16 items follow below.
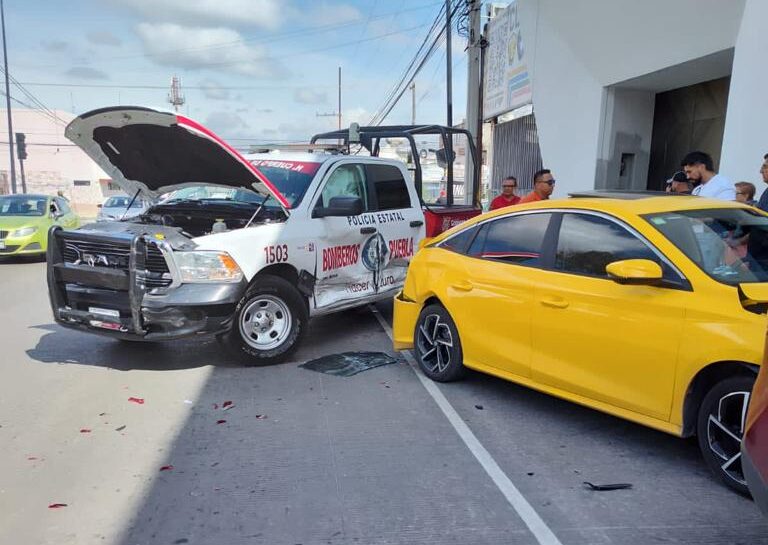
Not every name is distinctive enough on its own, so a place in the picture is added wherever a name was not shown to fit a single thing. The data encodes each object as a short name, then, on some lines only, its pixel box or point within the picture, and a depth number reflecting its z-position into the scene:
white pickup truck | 5.00
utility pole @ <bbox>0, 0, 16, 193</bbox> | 26.34
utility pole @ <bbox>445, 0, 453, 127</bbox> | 18.07
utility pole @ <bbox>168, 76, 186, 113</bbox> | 69.18
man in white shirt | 6.28
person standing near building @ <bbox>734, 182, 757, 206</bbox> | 6.61
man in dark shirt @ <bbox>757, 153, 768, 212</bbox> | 6.04
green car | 12.50
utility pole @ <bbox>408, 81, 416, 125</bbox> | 47.44
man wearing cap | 7.00
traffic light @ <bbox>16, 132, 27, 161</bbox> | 27.38
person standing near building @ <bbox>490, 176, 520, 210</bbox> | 9.36
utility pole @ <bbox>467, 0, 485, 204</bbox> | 15.70
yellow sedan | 3.28
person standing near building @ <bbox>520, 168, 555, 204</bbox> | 8.10
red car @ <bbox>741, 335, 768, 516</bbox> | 2.14
